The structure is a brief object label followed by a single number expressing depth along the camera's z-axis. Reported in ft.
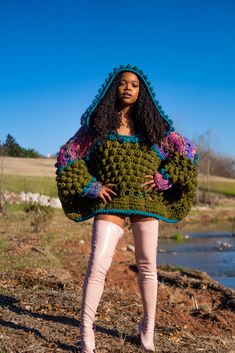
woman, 12.93
